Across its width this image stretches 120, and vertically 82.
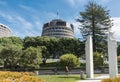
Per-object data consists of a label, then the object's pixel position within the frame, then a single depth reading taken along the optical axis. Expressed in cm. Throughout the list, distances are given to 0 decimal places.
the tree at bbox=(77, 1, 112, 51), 2136
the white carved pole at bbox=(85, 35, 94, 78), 1048
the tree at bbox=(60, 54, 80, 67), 1579
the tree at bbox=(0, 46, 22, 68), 1942
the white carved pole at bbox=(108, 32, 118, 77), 855
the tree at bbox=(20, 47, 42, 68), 1772
